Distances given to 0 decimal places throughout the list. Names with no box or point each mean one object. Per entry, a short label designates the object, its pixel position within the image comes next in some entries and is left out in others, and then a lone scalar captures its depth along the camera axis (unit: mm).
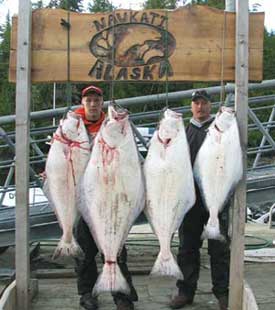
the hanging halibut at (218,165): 5043
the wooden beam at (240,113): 5422
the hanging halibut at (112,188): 4848
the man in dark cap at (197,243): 5703
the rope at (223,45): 5536
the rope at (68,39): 5477
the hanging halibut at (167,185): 4883
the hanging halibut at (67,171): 4969
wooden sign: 5492
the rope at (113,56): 5438
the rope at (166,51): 5516
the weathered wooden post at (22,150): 5434
